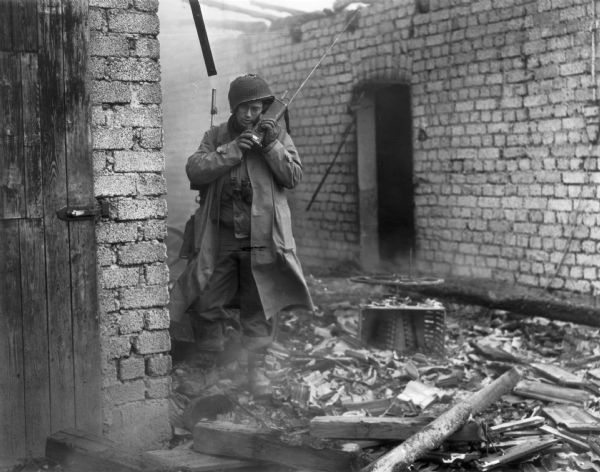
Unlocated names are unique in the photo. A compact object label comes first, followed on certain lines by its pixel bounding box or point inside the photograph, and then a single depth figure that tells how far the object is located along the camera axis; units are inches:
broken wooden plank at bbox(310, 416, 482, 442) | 189.6
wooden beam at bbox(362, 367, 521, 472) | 167.9
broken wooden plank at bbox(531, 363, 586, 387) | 252.7
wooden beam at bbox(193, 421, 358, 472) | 170.1
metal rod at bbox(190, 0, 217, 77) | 213.2
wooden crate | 289.6
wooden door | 176.2
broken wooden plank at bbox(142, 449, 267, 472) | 168.9
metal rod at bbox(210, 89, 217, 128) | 237.2
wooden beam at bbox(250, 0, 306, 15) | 513.7
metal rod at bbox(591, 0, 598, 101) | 330.6
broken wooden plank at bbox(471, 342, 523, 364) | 282.2
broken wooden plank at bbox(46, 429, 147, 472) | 167.6
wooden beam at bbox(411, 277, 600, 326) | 332.5
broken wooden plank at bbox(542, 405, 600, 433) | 213.3
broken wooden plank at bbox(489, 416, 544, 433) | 205.8
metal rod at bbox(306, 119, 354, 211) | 453.7
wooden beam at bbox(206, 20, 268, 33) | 509.0
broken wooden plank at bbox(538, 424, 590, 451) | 201.9
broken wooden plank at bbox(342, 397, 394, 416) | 233.3
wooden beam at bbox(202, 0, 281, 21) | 499.8
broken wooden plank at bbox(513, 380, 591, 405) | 239.3
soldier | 227.0
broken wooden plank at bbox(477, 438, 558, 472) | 182.1
